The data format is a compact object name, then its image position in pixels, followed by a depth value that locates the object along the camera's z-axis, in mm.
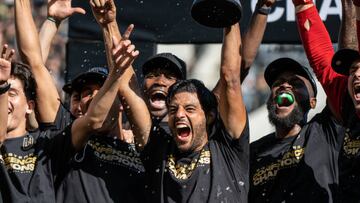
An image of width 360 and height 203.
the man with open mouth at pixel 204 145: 8899
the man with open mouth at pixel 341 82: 8920
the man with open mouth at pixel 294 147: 9281
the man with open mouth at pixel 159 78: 10018
